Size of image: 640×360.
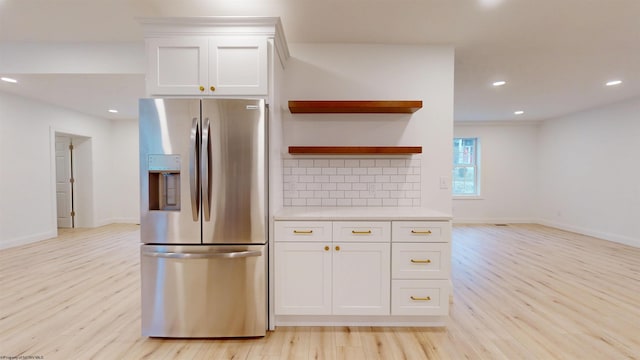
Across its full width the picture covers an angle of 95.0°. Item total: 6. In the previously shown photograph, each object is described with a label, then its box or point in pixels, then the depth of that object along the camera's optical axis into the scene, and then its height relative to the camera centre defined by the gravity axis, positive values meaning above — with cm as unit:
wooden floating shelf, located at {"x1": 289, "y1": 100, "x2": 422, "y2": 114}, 254 +60
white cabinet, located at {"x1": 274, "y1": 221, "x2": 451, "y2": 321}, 222 -71
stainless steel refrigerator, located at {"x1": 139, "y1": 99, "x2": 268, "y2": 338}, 205 -32
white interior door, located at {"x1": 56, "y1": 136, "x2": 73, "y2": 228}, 624 -21
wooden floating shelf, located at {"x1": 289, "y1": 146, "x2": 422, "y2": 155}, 256 +21
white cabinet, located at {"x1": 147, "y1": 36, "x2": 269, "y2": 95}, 218 +82
